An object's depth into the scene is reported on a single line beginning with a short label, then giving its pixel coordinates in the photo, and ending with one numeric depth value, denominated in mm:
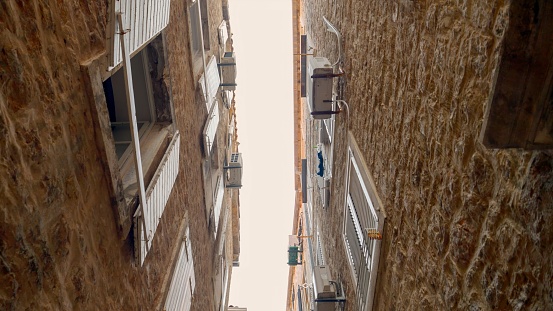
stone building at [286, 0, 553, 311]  1485
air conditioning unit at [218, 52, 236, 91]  10492
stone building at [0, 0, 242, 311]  2010
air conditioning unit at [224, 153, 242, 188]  11591
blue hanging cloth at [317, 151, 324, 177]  8330
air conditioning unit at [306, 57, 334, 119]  5746
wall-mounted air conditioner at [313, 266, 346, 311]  6340
